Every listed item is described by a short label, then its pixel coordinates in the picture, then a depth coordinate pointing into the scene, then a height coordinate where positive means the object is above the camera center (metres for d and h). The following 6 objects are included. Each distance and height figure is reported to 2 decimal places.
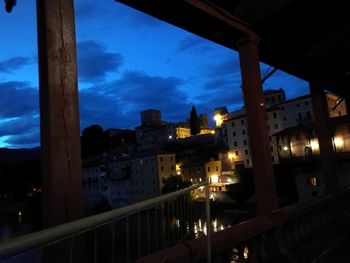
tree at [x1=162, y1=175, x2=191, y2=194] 41.72 -1.74
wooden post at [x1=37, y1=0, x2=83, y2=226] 1.74 +0.37
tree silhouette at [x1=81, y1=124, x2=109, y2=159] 78.44 +8.90
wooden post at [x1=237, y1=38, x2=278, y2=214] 3.96 +0.42
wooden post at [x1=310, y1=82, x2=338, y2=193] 6.47 +0.37
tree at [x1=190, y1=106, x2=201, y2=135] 69.81 +9.65
